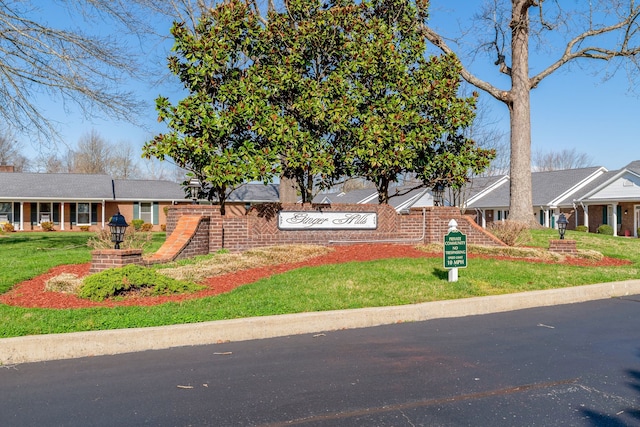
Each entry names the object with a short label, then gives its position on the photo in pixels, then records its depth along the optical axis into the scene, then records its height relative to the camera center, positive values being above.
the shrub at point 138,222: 32.88 -0.03
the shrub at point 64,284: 7.67 -0.99
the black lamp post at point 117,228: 8.85 -0.11
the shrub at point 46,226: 32.19 -0.27
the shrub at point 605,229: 29.37 -0.53
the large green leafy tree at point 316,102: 12.03 +3.13
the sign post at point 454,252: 8.28 -0.53
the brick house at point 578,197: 29.91 +1.53
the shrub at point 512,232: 13.35 -0.32
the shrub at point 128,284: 7.14 -0.92
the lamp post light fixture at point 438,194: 14.76 +0.81
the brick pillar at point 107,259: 8.59 -0.64
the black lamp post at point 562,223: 11.91 -0.06
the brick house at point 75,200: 33.03 +1.46
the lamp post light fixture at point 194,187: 12.70 +0.90
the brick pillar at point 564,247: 11.89 -0.63
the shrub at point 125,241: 10.65 -0.43
